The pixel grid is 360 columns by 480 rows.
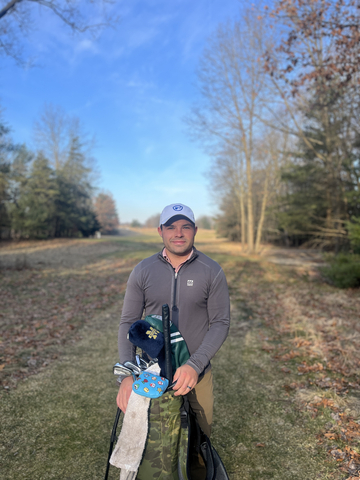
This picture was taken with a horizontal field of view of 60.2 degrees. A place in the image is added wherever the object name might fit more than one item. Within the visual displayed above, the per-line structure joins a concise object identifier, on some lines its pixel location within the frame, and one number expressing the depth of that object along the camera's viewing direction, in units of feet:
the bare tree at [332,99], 21.26
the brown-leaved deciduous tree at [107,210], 213.87
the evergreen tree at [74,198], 107.86
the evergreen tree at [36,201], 89.25
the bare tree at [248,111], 60.03
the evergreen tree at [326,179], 52.16
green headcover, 6.40
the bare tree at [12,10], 35.37
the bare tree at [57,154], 118.32
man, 7.12
